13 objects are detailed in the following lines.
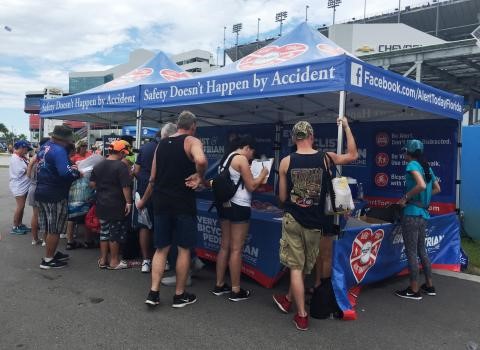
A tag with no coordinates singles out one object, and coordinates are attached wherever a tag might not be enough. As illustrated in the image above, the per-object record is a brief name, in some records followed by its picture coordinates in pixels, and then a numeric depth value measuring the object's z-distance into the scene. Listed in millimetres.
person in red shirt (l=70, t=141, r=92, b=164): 6848
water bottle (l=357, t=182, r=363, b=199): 6496
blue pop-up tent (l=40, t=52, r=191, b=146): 6106
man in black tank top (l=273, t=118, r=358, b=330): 3605
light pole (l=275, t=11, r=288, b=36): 70250
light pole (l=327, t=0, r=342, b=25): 64275
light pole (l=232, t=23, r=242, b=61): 75062
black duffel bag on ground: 3840
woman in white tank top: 4066
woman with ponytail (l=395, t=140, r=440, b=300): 4375
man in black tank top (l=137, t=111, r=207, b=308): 3922
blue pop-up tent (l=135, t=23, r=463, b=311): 4094
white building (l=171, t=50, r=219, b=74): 91500
